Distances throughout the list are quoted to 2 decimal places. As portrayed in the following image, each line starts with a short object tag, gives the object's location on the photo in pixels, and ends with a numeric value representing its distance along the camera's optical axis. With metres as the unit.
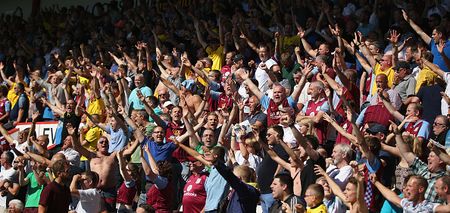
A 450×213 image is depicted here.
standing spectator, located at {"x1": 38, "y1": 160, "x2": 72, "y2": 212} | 12.40
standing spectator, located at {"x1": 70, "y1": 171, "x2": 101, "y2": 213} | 13.62
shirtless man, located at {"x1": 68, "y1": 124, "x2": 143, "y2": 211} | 14.84
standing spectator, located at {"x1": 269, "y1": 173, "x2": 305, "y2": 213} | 11.80
